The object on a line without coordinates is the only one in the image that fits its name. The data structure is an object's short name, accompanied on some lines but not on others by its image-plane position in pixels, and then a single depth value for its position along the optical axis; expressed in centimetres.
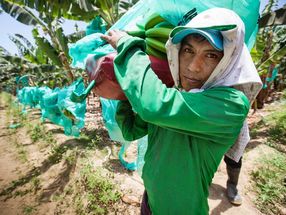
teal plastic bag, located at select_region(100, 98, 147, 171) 136
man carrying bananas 69
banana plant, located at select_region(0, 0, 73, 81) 592
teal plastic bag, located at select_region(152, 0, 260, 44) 100
